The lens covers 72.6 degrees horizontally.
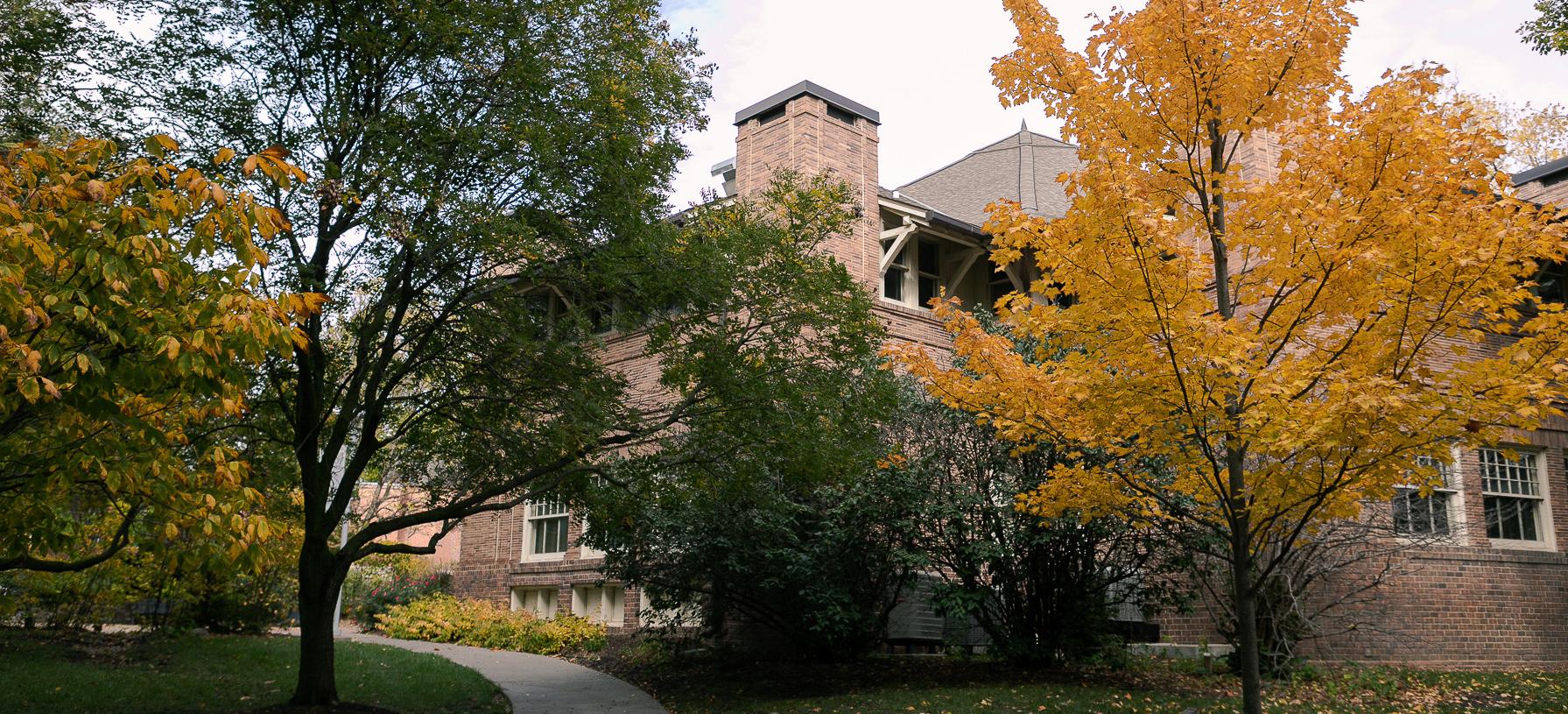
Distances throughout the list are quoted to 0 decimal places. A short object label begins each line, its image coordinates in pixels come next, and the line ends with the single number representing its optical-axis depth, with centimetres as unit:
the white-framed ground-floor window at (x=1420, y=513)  1423
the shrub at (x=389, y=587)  2286
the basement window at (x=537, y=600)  2111
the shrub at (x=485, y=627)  1852
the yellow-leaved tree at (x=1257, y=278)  649
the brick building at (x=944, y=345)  1584
